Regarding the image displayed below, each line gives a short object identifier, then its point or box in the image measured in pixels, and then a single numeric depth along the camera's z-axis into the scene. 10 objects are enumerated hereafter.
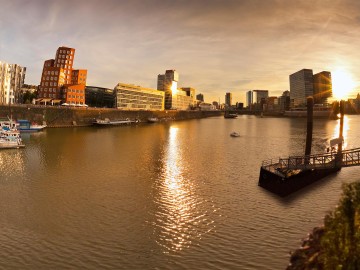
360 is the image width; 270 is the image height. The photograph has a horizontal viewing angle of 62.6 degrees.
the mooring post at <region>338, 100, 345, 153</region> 46.92
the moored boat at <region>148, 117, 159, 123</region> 181.50
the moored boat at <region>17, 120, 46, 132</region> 97.32
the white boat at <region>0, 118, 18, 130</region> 70.81
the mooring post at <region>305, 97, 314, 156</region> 45.91
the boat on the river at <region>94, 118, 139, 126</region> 134.00
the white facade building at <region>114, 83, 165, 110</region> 190.25
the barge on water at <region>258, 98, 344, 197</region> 32.31
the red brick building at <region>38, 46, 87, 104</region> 143.75
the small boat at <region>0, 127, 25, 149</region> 63.16
